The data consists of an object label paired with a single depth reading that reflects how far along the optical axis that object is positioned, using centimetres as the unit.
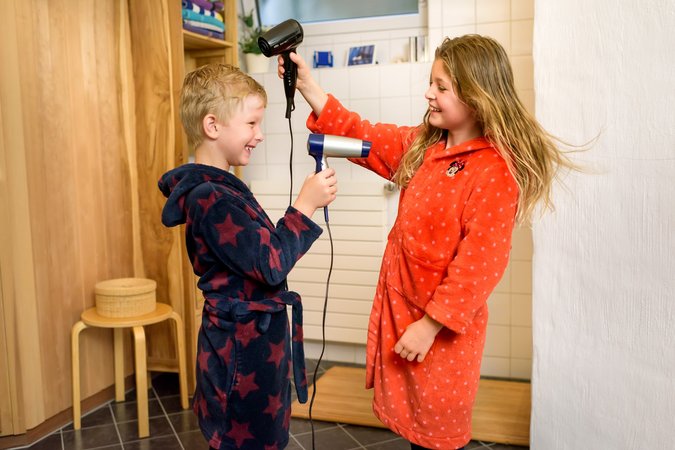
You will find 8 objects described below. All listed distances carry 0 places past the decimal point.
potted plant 336
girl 152
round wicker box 253
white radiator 316
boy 142
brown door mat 248
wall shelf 285
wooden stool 249
